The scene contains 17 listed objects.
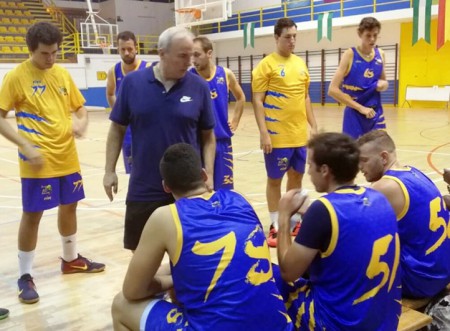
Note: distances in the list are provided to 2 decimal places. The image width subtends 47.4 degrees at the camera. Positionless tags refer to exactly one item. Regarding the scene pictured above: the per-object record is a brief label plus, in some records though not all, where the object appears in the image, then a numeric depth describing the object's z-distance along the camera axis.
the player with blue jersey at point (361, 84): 4.96
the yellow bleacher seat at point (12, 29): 24.32
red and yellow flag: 15.84
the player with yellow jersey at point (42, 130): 3.49
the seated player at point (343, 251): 2.05
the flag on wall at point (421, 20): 16.81
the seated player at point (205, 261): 1.96
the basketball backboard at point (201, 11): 21.30
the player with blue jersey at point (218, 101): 4.28
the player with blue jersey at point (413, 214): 2.59
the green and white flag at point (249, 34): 22.83
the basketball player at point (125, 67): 4.81
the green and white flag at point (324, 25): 19.86
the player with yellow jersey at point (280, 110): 4.74
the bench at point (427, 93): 18.28
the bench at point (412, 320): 2.47
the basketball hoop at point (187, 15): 21.97
